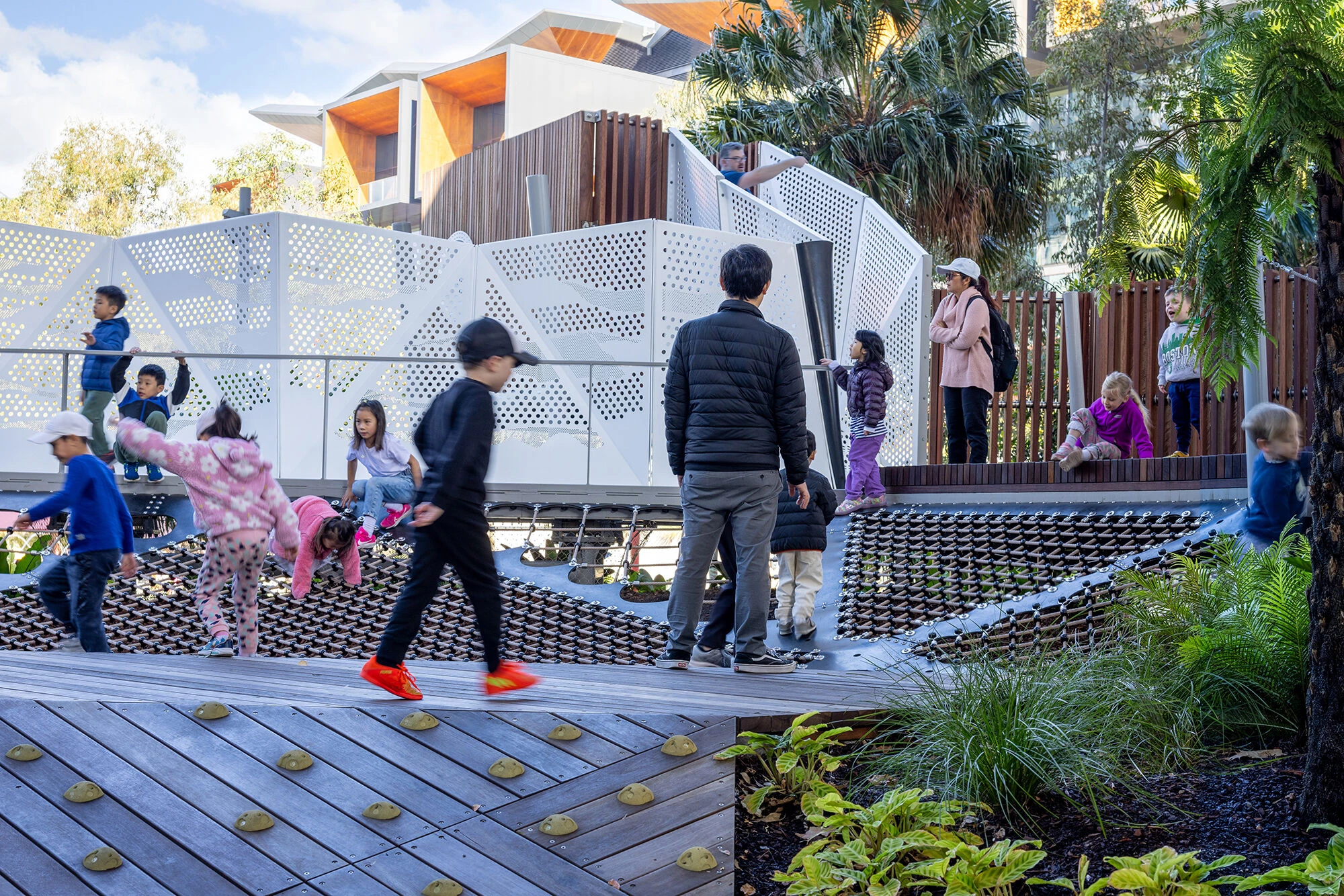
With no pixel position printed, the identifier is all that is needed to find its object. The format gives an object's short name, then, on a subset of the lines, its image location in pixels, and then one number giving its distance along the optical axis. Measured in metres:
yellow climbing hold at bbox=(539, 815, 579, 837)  3.09
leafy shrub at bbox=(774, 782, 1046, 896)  2.76
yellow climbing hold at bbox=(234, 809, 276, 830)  3.06
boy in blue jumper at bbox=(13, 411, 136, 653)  5.53
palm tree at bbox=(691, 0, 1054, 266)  18.44
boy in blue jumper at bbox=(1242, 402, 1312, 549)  5.44
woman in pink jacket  9.32
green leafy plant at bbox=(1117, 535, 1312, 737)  3.74
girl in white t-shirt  9.41
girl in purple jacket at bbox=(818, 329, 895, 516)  9.20
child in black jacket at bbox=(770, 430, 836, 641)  6.73
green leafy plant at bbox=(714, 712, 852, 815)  3.48
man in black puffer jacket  4.65
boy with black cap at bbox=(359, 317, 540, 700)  3.86
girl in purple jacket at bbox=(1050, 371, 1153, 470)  8.76
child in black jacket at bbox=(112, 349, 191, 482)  9.95
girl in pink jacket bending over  7.58
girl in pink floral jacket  5.40
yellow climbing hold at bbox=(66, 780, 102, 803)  3.16
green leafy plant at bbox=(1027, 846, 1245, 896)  2.55
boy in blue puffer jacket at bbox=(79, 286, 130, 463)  10.07
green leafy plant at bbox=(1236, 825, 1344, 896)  2.40
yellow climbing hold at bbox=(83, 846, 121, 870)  2.91
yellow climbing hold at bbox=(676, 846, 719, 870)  2.98
